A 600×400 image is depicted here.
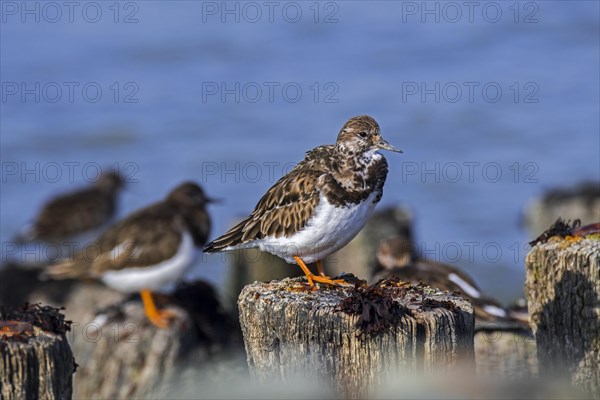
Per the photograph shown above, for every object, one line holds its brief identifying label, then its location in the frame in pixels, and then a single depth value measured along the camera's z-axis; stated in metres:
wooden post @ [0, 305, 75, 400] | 9.67
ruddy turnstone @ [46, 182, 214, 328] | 21.94
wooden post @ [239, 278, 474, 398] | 9.80
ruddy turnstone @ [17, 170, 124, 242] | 29.64
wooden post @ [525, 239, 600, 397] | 11.95
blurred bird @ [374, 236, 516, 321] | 17.38
